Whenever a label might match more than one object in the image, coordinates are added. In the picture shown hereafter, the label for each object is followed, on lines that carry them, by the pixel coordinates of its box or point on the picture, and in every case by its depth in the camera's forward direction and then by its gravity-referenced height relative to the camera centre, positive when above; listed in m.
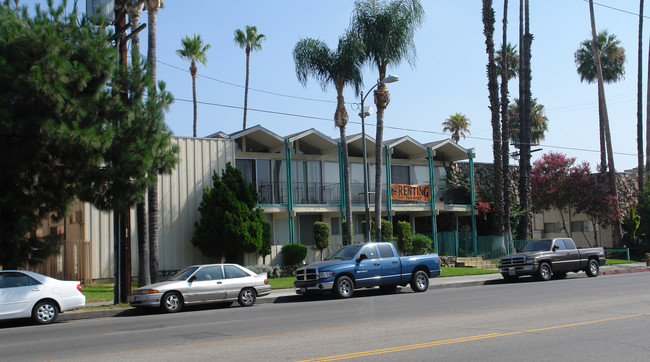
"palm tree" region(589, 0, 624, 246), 38.22 +6.81
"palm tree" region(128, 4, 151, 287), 17.89 -0.11
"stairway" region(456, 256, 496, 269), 32.47 -1.71
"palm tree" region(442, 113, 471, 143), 56.66 +10.08
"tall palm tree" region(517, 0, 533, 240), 35.66 +6.39
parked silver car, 15.92 -1.32
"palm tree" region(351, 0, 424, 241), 27.16 +9.35
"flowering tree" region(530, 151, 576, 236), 38.28 +2.99
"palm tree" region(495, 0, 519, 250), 34.25 +4.32
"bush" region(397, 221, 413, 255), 31.42 -0.16
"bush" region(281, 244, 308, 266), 27.56 -0.75
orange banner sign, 32.81 +2.30
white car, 13.82 -1.20
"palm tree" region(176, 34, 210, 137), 47.53 +15.01
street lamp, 24.30 +3.86
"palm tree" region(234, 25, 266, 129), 49.84 +16.66
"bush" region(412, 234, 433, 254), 31.83 -0.56
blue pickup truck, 18.11 -1.12
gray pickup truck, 23.34 -1.23
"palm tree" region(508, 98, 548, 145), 51.16 +9.28
